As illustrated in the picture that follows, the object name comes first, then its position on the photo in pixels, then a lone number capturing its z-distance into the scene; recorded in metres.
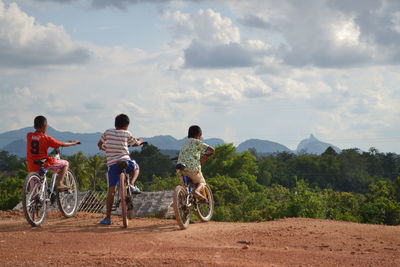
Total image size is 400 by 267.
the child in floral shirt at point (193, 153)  9.45
